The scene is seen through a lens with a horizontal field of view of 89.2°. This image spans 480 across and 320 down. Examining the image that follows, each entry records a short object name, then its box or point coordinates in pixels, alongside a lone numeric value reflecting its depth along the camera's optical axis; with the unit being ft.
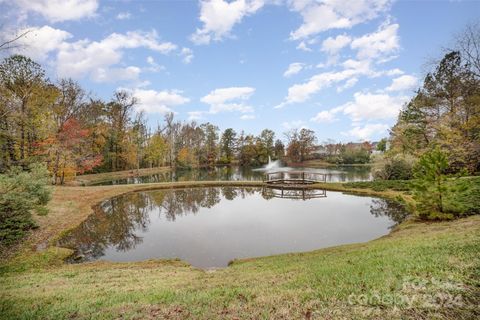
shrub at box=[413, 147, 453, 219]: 32.34
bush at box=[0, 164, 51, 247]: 33.22
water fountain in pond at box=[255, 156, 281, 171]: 230.48
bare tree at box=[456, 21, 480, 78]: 49.32
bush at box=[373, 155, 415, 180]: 78.85
